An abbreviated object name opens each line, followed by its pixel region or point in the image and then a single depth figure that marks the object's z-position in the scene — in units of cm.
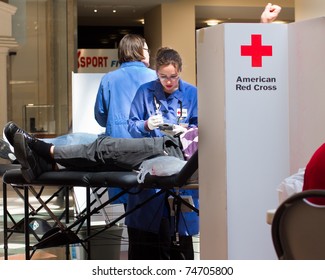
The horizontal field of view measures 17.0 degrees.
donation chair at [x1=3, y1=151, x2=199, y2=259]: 466
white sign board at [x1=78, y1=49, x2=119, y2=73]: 1718
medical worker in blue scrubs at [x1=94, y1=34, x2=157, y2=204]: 609
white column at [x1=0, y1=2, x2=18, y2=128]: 1556
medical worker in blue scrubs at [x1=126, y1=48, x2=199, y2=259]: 544
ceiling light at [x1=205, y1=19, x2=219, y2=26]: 1939
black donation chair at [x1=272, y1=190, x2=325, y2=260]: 244
